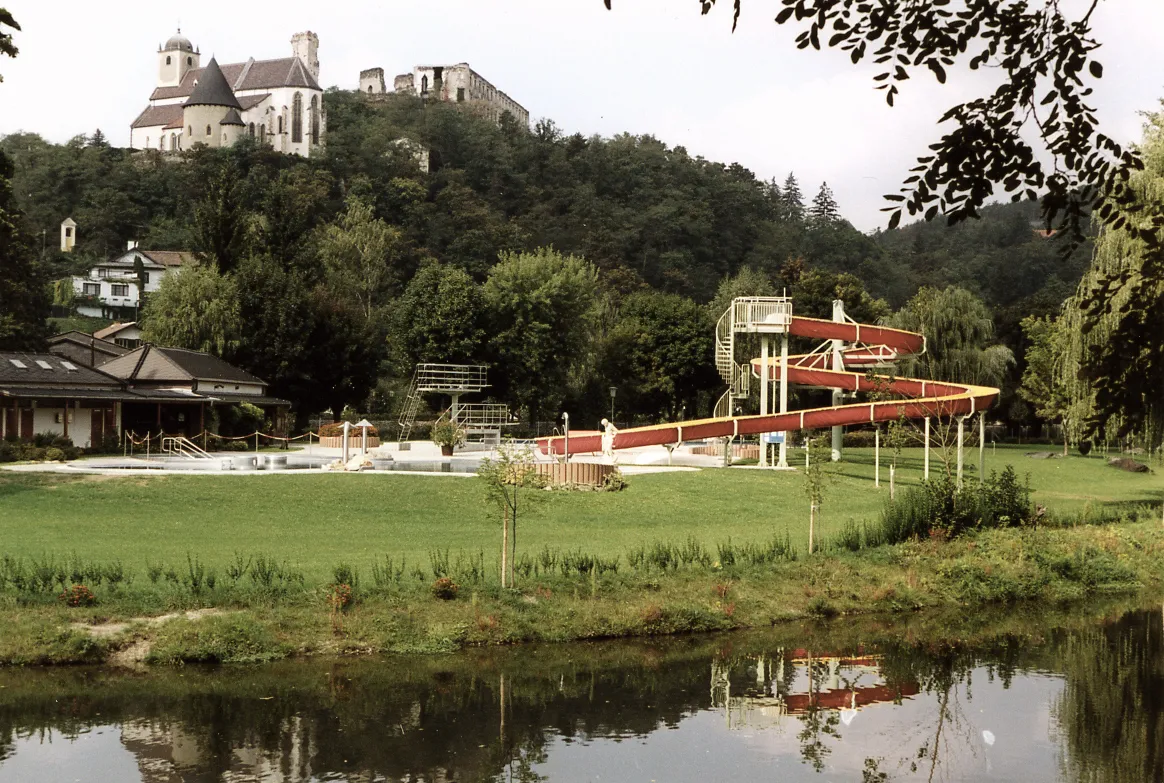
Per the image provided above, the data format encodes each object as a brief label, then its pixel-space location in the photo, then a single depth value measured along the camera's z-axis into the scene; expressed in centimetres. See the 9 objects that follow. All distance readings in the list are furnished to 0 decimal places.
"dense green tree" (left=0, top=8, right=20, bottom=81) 3259
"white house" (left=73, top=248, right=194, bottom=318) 11250
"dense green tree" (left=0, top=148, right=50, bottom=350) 5822
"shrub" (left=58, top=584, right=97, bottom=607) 1872
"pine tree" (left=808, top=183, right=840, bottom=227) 16238
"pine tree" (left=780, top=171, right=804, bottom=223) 17209
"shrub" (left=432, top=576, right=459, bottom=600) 1998
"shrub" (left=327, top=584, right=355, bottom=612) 1922
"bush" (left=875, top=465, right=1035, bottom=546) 2641
